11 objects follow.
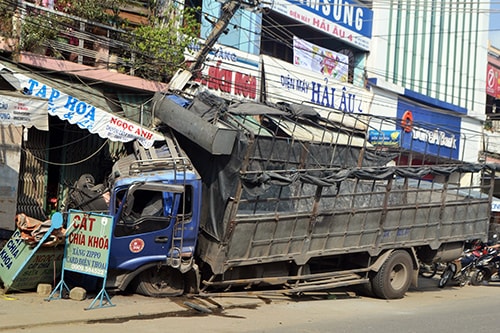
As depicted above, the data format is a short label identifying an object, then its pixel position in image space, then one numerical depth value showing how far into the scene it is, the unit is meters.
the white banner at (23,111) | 10.61
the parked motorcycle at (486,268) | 15.28
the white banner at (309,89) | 19.41
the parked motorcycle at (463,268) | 14.88
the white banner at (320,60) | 20.83
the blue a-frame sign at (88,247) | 9.49
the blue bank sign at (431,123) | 25.09
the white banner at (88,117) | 11.60
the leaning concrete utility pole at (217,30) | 14.12
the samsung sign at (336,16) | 20.58
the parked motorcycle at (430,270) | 16.09
